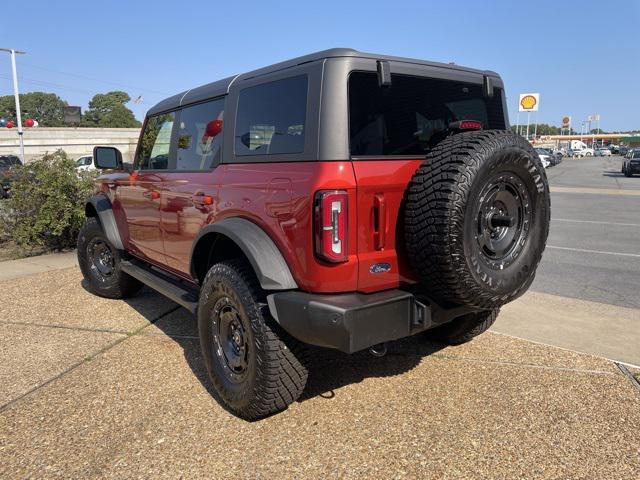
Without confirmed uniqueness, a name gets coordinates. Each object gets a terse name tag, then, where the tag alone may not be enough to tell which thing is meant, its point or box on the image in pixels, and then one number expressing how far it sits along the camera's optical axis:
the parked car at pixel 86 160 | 23.49
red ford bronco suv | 2.46
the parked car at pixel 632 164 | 29.64
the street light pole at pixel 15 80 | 29.50
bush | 7.82
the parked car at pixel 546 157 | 39.36
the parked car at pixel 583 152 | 79.75
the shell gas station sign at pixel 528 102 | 47.82
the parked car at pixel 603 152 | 83.22
